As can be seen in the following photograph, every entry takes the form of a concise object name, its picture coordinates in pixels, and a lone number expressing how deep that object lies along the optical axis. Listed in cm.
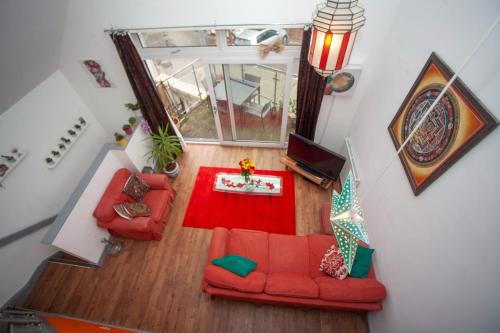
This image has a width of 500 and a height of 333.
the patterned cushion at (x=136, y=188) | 345
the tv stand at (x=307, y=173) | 393
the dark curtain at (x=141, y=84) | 326
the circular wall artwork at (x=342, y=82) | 338
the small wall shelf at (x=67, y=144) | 354
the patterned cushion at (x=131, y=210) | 322
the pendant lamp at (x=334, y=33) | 149
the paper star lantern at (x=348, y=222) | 139
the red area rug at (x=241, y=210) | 379
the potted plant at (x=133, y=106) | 399
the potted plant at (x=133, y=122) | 396
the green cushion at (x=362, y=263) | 268
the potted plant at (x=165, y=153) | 402
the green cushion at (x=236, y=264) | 258
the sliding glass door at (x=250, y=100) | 395
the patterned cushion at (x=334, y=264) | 264
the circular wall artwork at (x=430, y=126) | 173
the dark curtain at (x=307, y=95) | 320
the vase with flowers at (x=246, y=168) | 359
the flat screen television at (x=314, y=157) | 346
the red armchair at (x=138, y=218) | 321
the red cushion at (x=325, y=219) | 330
